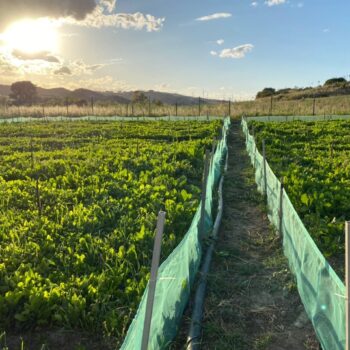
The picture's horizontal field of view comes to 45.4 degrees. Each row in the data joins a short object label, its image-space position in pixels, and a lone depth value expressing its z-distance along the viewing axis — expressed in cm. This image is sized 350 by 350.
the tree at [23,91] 9856
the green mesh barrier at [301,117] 2596
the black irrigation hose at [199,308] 379
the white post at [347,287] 256
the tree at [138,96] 6534
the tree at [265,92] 6931
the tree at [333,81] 6541
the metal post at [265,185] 793
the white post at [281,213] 588
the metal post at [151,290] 273
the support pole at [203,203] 564
